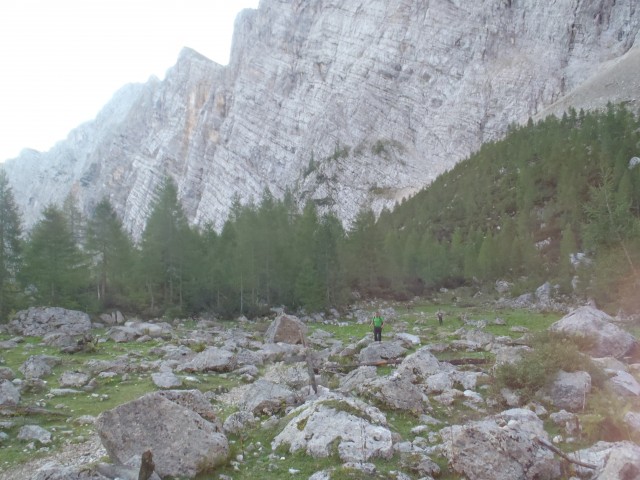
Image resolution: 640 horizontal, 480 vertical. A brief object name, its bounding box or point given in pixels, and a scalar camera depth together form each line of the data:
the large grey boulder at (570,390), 14.73
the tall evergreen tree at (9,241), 44.59
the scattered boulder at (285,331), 30.24
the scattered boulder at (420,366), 17.98
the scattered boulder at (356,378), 16.45
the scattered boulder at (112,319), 43.44
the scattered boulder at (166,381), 18.16
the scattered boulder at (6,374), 18.46
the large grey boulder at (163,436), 10.69
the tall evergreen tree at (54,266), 44.28
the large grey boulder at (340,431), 11.12
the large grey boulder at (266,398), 15.01
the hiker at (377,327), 27.80
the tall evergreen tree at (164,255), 48.78
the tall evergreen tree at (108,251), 50.38
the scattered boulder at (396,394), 14.51
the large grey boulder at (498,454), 10.23
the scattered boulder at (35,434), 13.08
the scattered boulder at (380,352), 22.38
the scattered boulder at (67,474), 8.55
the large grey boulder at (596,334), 20.94
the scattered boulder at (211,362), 21.53
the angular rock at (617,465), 8.64
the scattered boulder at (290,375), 18.42
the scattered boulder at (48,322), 36.06
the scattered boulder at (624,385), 15.20
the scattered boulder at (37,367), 19.77
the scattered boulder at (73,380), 18.34
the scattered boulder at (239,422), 13.19
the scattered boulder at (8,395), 15.15
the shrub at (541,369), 15.55
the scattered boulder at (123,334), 30.70
